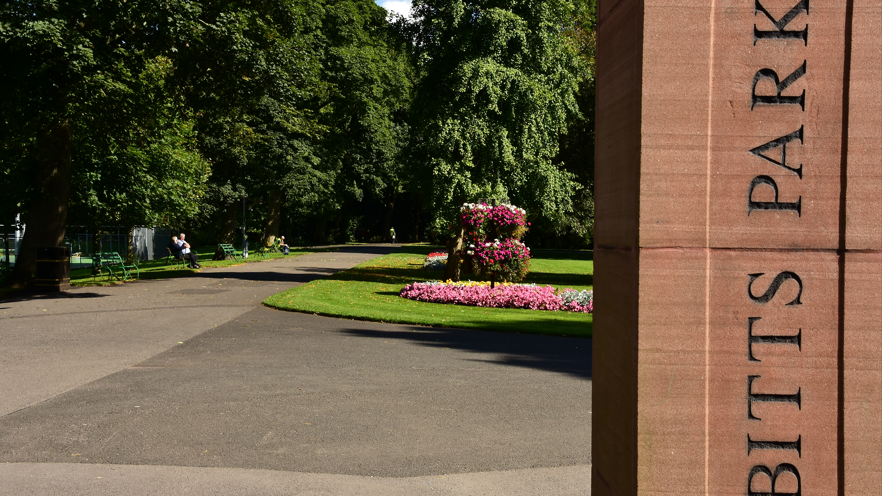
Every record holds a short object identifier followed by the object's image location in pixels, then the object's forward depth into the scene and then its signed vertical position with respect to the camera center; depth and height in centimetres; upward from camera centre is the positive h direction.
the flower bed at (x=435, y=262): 2831 -98
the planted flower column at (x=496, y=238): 1809 +0
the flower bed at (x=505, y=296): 1619 -137
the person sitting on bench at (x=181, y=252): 2808 -61
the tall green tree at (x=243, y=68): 1686 +456
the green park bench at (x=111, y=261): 2216 -78
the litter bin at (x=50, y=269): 1877 -86
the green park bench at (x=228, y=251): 3491 -67
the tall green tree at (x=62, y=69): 1467 +376
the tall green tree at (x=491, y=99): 2041 +415
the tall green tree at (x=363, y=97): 3850 +829
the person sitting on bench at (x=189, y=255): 2802 -71
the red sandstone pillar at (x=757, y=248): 287 -4
